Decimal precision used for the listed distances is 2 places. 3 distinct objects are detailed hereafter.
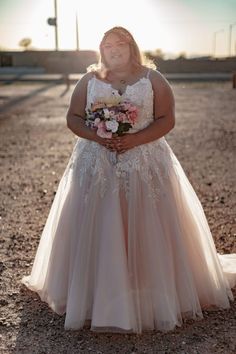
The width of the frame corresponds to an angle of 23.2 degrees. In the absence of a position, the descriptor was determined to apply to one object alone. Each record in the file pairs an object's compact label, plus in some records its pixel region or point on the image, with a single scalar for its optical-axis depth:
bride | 3.98
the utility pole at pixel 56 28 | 45.94
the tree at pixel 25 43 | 64.62
